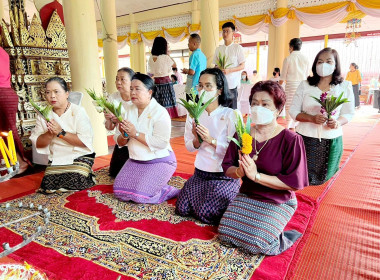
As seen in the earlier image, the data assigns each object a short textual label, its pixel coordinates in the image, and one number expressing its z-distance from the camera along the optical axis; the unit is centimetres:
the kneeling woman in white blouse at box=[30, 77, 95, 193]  262
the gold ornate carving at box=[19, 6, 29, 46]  365
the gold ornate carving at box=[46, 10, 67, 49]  395
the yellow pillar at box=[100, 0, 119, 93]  814
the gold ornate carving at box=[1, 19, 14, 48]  358
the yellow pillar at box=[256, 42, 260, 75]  1328
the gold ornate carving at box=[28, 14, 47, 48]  374
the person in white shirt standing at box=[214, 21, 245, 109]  403
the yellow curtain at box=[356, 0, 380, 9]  675
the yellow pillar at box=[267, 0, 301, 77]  864
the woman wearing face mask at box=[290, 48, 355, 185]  237
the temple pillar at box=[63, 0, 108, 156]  357
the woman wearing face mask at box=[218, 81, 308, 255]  160
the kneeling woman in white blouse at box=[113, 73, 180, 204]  237
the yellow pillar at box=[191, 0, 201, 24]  1005
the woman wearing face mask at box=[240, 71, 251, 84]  908
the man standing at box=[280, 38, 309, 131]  473
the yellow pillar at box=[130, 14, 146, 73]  1284
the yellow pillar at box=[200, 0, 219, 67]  649
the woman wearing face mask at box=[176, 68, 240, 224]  202
